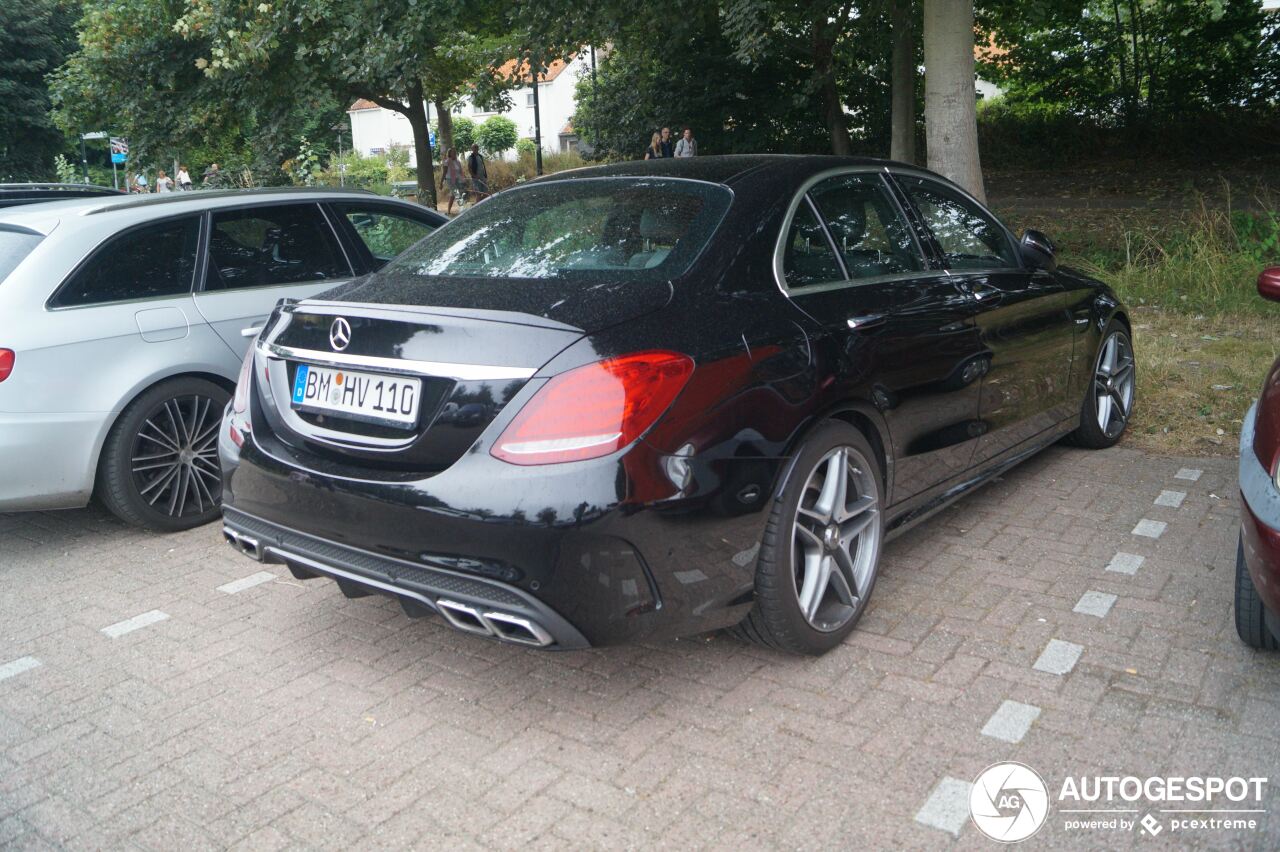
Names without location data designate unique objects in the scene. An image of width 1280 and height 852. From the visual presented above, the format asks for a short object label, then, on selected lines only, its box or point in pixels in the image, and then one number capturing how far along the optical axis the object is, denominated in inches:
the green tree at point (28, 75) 1549.0
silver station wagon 190.5
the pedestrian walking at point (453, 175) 1082.1
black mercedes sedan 118.0
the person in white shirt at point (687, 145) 930.1
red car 118.4
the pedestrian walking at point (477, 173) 1165.7
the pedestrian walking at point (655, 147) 946.1
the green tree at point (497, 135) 2428.6
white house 3097.9
